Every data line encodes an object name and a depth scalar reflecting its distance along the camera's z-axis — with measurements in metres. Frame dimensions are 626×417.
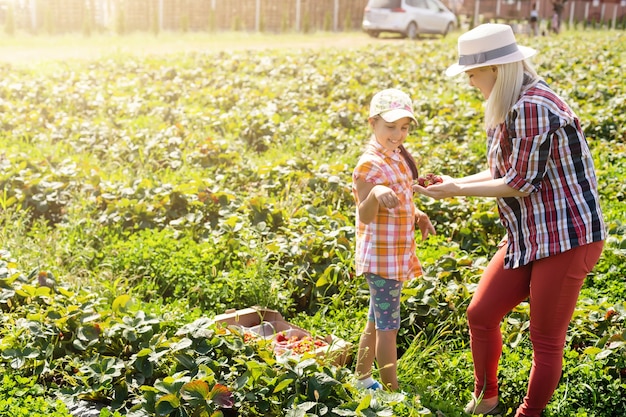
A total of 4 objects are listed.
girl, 3.77
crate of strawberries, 4.12
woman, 3.44
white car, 26.42
